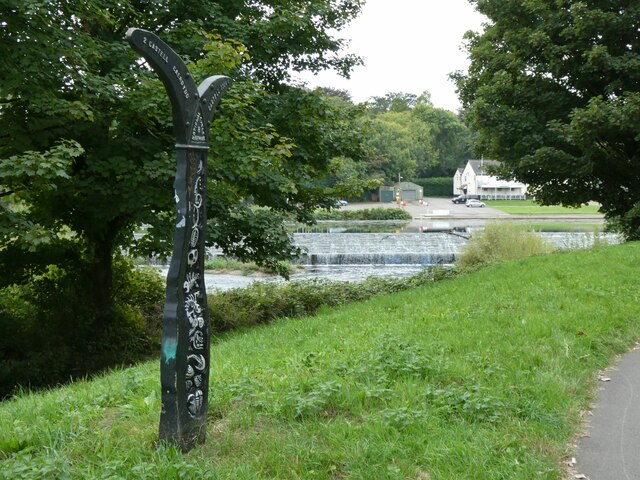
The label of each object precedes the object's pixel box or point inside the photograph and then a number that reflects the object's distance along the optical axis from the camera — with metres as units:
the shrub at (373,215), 53.91
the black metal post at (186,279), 4.02
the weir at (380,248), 28.08
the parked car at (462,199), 78.00
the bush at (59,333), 10.42
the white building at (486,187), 83.62
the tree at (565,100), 17.23
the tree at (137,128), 8.40
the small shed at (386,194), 80.12
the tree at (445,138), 94.75
